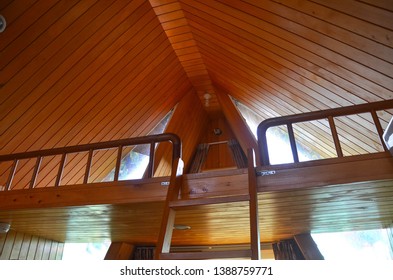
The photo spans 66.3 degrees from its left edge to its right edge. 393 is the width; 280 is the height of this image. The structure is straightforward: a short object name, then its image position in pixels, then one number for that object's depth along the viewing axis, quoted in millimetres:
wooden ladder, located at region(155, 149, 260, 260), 1496
